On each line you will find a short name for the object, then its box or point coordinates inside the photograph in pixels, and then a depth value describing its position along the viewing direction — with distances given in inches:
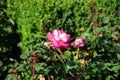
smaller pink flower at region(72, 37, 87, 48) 97.9
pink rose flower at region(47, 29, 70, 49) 89.2
